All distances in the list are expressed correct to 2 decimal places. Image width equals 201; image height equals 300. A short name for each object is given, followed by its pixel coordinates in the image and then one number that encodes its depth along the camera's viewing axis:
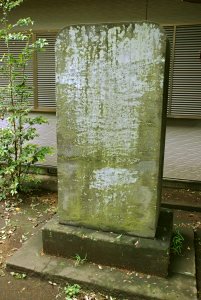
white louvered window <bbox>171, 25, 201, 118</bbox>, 5.54
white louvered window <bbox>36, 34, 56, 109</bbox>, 6.30
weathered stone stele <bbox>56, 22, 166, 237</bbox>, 3.28
